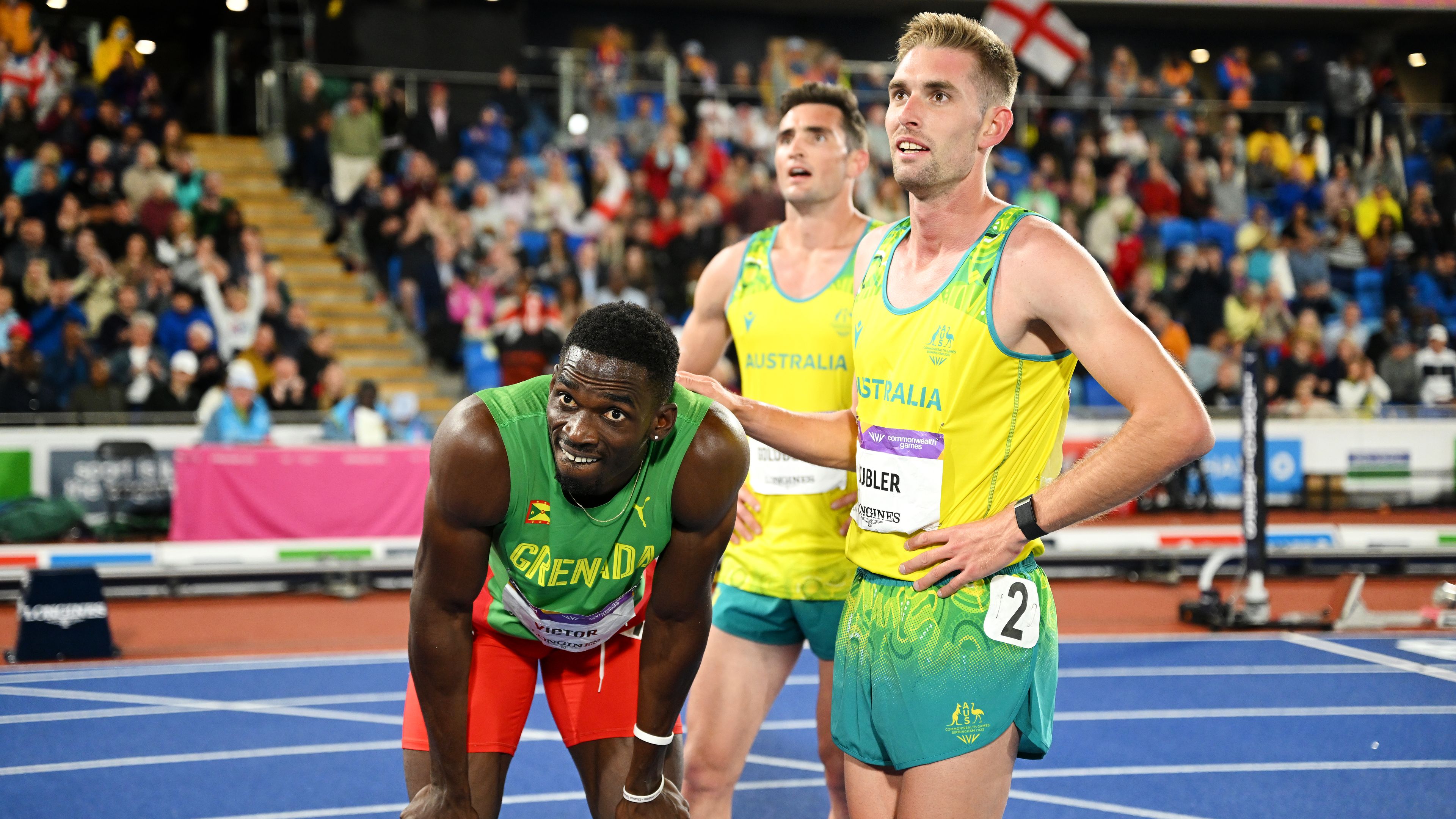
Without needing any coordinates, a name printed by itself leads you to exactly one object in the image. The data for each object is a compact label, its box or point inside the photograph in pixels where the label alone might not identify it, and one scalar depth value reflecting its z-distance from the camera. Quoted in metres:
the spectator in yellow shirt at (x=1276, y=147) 19.45
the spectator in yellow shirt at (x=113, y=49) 15.82
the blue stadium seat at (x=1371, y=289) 17.42
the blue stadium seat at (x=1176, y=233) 17.52
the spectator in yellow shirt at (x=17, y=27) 14.41
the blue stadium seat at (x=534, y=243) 15.01
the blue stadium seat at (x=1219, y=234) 17.69
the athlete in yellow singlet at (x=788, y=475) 3.99
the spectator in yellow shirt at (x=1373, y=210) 18.42
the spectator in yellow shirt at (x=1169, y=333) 14.98
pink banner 10.25
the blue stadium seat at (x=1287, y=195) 18.88
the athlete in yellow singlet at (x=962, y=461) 2.74
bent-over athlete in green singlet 2.75
